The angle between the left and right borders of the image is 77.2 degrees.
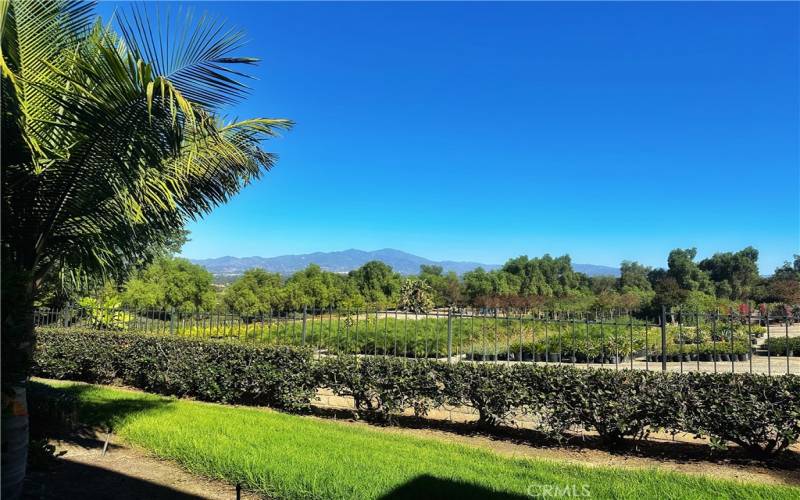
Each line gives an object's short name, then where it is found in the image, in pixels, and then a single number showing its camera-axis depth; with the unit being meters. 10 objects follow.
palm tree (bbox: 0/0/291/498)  3.44
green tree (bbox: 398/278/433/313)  34.98
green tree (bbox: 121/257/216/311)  25.81
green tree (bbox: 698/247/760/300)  49.71
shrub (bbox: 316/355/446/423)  6.72
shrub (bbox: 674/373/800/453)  5.02
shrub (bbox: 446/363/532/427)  6.12
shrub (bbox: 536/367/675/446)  5.45
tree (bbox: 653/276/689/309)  30.42
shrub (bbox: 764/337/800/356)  18.73
